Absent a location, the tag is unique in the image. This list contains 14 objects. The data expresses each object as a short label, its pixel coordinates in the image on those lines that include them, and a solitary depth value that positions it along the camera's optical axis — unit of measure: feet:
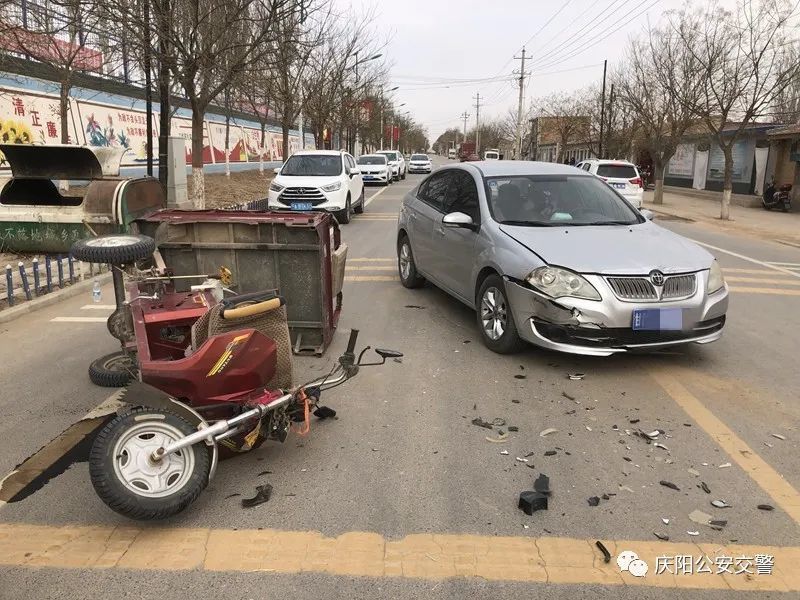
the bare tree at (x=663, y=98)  70.64
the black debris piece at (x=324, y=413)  13.75
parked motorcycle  77.77
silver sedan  15.47
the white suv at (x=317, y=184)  46.47
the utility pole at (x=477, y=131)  359.05
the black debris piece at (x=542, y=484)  10.77
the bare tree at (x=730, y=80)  61.41
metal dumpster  30.76
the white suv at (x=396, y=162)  119.85
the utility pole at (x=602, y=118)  110.48
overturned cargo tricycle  9.48
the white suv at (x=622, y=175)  60.49
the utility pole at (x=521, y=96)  175.22
